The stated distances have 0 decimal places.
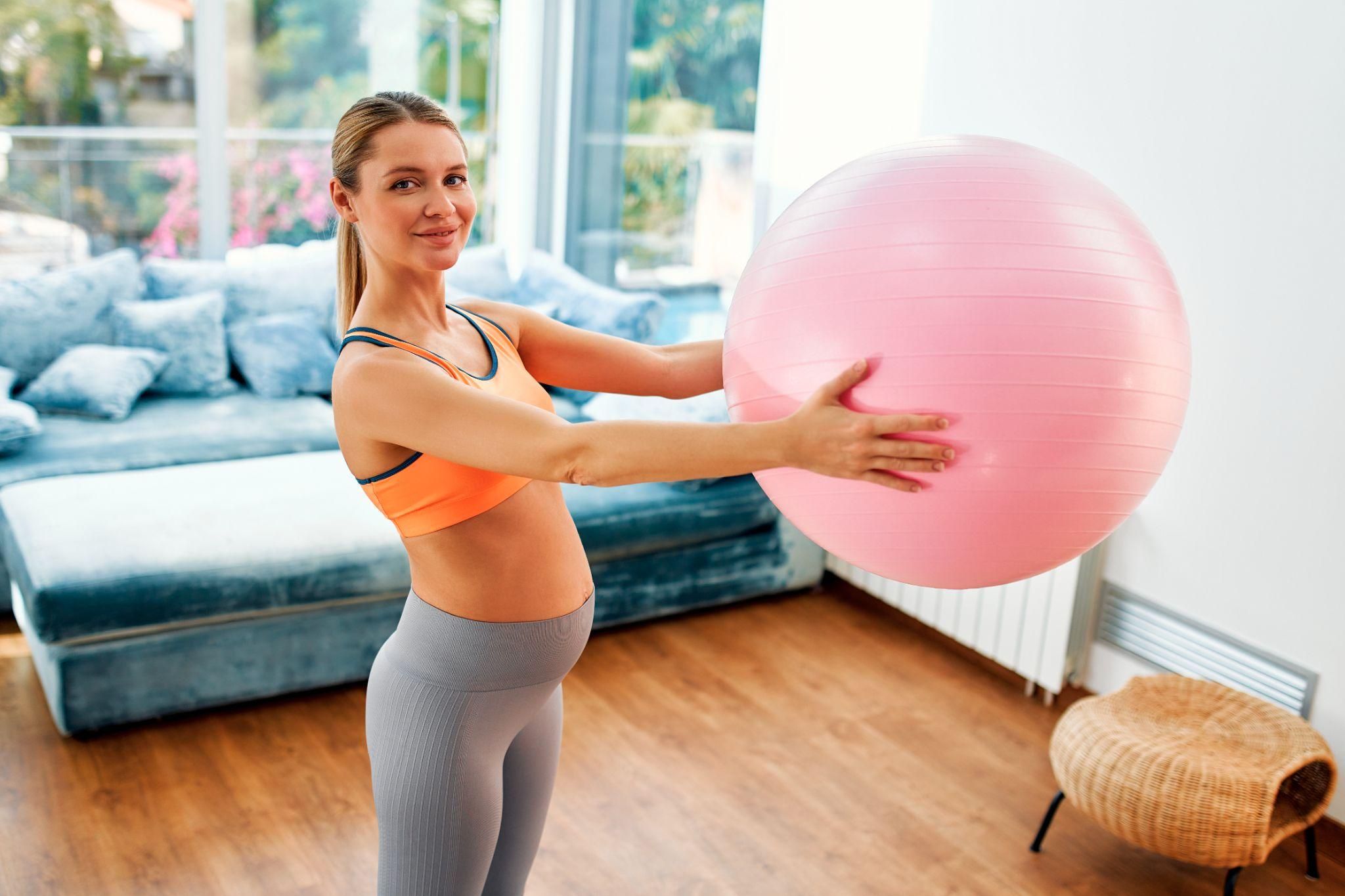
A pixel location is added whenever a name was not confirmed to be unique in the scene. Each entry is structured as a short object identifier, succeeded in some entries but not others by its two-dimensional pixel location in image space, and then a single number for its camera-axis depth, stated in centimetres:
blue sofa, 264
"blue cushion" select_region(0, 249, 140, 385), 360
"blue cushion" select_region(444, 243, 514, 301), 434
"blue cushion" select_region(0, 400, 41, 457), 321
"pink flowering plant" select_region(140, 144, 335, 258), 430
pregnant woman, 118
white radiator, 292
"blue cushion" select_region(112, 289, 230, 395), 376
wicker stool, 219
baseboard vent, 258
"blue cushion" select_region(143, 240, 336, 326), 395
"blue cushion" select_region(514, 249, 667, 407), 386
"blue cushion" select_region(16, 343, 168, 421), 352
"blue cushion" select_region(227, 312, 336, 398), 389
